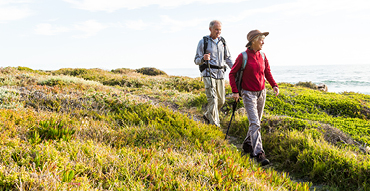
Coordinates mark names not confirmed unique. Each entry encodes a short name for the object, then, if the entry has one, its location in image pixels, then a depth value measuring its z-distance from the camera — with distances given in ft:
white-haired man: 20.90
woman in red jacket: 16.58
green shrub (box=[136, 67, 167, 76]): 97.23
